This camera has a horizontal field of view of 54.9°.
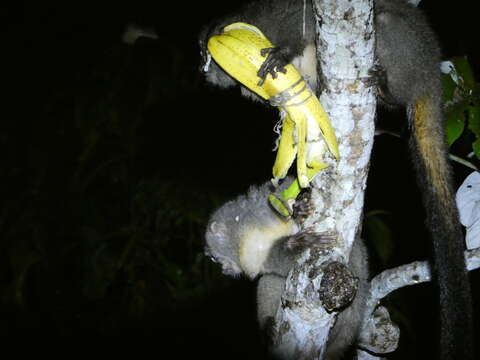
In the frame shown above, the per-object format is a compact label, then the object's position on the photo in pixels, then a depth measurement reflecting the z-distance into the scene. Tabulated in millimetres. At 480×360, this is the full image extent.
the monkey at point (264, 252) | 2877
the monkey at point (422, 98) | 2268
